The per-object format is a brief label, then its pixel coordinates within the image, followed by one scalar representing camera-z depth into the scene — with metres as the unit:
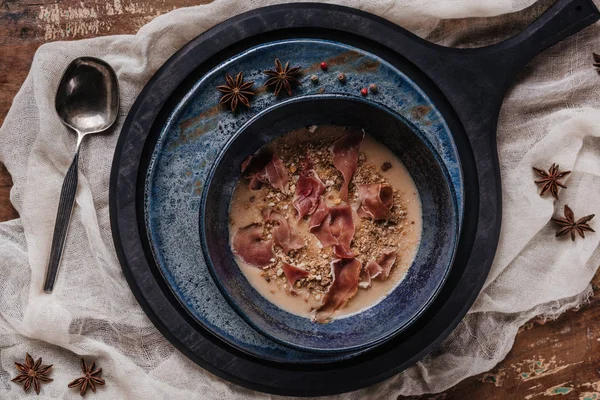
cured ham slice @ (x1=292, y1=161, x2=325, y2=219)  0.76
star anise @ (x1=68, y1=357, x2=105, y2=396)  0.77
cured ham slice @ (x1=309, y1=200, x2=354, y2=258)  0.75
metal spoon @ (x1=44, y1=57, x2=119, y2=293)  0.76
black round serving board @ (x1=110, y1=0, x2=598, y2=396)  0.74
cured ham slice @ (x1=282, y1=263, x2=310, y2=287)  0.75
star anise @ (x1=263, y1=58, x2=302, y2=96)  0.73
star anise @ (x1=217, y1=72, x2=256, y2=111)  0.73
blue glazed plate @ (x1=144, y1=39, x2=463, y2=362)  0.74
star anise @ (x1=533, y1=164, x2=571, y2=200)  0.78
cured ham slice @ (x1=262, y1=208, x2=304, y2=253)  0.76
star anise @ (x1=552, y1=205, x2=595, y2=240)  0.79
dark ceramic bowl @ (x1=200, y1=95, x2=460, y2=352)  0.72
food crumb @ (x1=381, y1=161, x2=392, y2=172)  0.77
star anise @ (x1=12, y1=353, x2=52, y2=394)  0.77
